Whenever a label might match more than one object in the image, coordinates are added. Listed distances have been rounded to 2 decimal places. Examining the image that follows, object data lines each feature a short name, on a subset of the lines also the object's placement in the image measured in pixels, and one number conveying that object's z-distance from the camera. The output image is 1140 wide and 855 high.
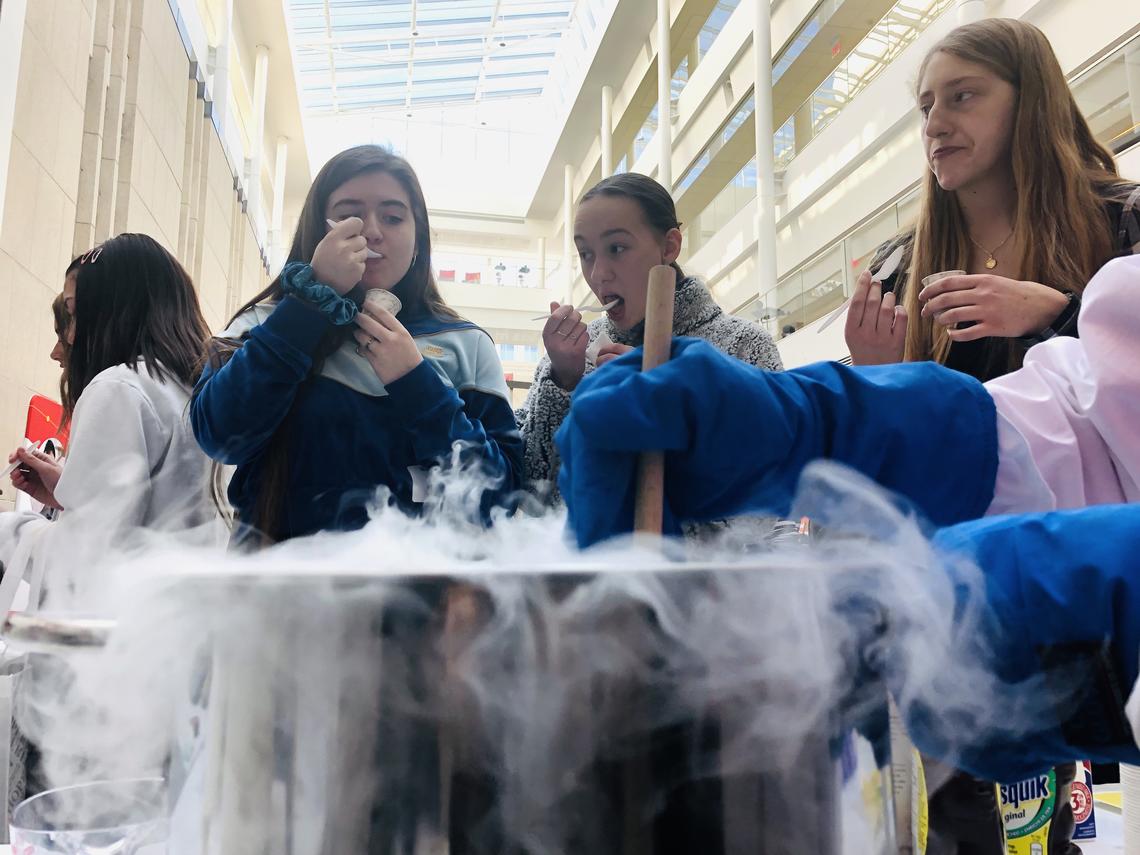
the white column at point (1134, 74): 3.22
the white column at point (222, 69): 7.16
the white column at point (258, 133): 9.53
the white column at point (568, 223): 14.51
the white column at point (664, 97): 9.66
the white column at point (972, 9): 4.87
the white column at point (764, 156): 7.46
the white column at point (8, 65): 2.62
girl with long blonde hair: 0.75
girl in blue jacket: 0.87
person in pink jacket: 0.28
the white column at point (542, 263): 16.19
